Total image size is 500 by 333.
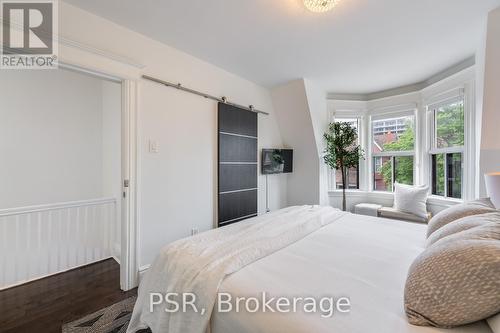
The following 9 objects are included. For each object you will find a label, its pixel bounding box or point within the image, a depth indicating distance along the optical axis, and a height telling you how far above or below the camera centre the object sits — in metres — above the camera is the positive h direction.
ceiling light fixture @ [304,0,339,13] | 1.74 +1.23
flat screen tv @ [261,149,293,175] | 3.71 +0.09
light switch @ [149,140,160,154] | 2.35 +0.19
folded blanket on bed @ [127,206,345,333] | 1.11 -0.54
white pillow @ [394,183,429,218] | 3.29 -0.48
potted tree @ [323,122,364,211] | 3.81 +0.30
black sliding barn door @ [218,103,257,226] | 3.04 +0.02
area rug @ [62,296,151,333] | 1.67 -1.18
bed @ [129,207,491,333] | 0.85 -0.55
